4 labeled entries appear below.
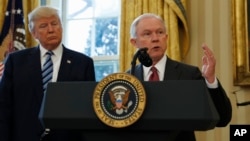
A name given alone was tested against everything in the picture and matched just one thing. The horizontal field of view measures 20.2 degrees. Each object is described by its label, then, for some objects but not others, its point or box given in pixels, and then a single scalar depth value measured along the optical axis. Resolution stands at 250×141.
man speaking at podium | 3.22
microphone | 2.65
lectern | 2.46
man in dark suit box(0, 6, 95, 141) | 3.58
